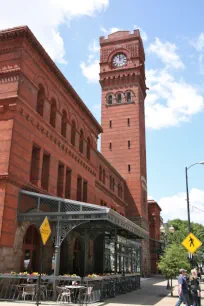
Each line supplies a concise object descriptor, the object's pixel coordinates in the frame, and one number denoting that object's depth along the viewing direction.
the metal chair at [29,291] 14.40
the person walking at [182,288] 13.35
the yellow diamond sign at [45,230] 11.21
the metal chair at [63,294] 14.48
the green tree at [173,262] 20.92
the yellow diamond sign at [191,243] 15.84
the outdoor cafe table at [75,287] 14.33
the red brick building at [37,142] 16.09
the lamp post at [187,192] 19.73
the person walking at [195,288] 12.66
